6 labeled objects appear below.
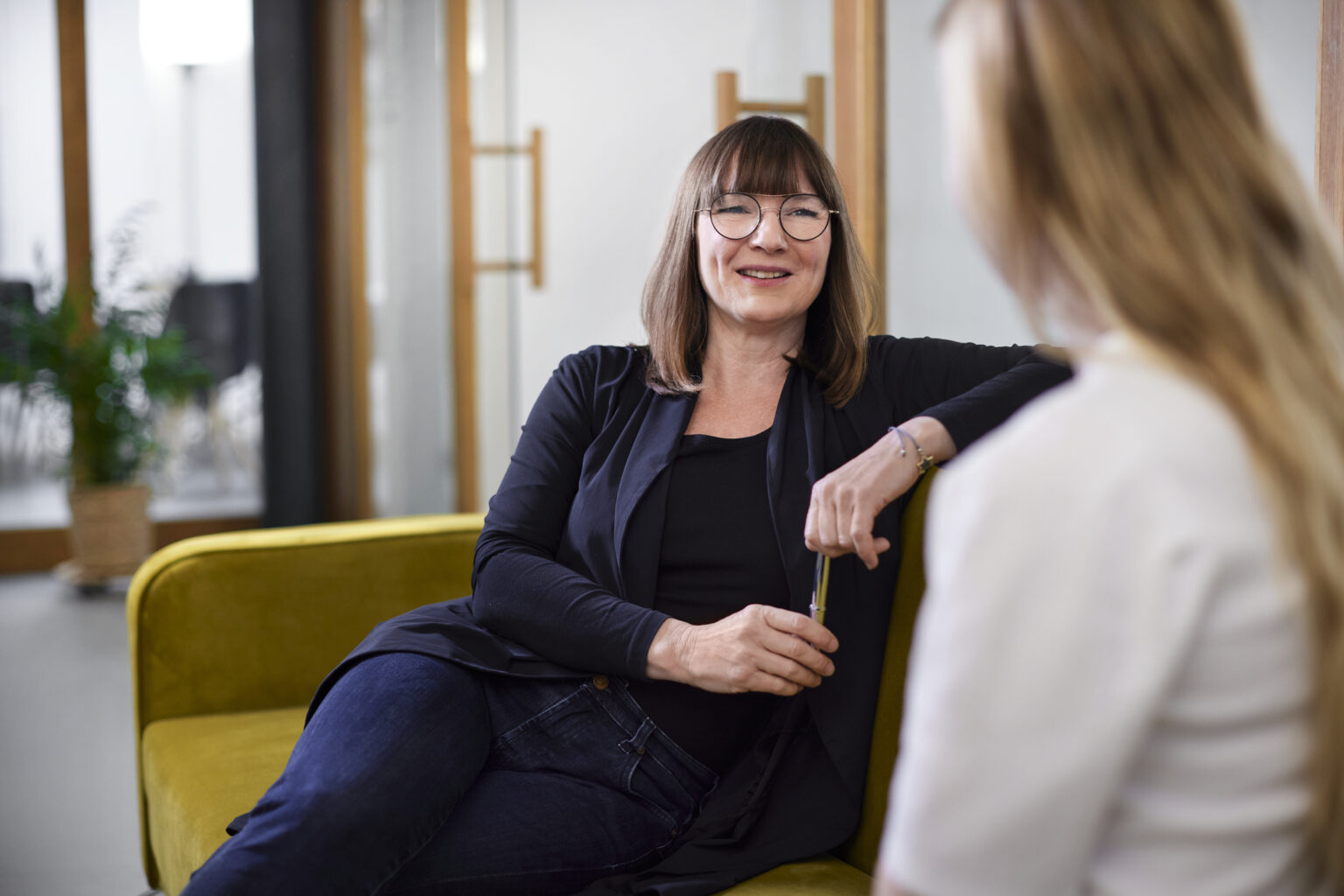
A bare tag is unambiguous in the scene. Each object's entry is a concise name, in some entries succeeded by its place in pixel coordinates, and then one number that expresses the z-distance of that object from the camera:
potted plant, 4.32
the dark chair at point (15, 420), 4.79
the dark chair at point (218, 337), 5.27
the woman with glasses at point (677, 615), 1.19
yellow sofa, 1.64
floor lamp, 5.04
